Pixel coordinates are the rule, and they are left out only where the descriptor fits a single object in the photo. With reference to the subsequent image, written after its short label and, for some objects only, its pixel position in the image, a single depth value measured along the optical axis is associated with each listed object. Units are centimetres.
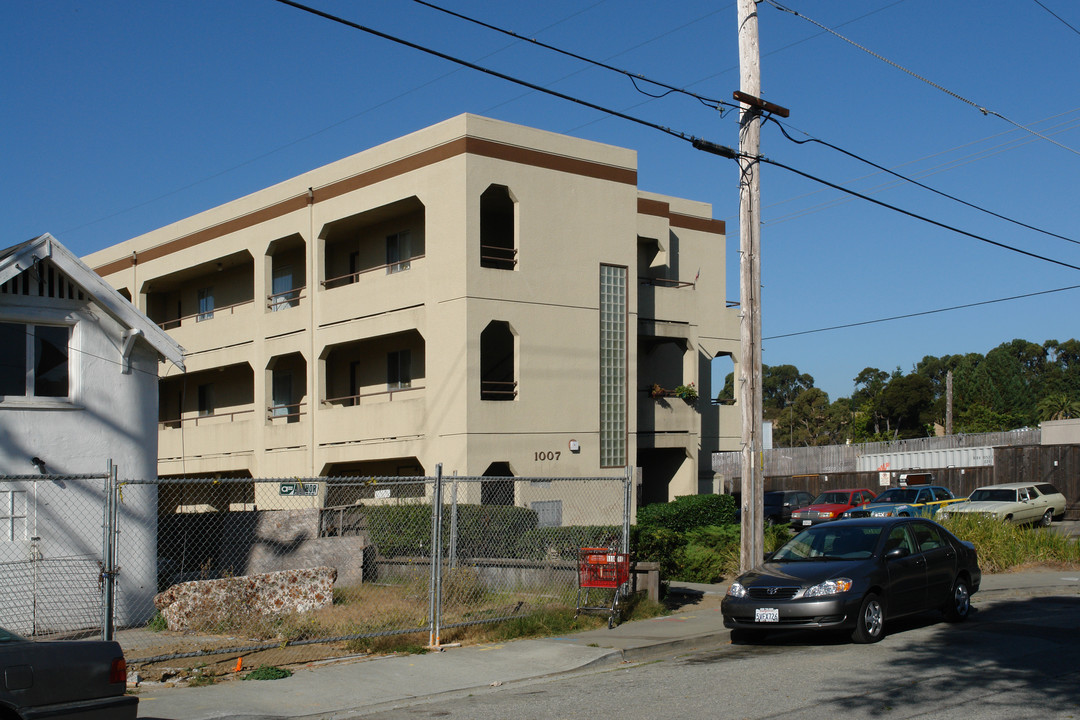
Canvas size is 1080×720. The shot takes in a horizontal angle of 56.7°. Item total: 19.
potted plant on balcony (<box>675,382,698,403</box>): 2889
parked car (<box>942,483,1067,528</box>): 2827
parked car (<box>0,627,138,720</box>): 575
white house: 1284
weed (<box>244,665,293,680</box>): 985
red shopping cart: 1313
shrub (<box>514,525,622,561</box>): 1463
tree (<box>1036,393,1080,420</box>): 7394
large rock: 1238
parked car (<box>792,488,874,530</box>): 3147
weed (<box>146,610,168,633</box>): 1281
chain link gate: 1266
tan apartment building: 2422
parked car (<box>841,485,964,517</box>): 2597
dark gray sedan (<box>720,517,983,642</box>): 1127
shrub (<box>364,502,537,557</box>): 1814
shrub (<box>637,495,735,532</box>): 2492
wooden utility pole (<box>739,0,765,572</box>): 1540
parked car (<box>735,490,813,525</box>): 3459
